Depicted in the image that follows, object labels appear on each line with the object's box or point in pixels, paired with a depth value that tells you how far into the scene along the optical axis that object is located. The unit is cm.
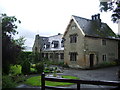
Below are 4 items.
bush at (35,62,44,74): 1023
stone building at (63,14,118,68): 1312
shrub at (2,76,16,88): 445
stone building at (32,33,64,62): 1782
